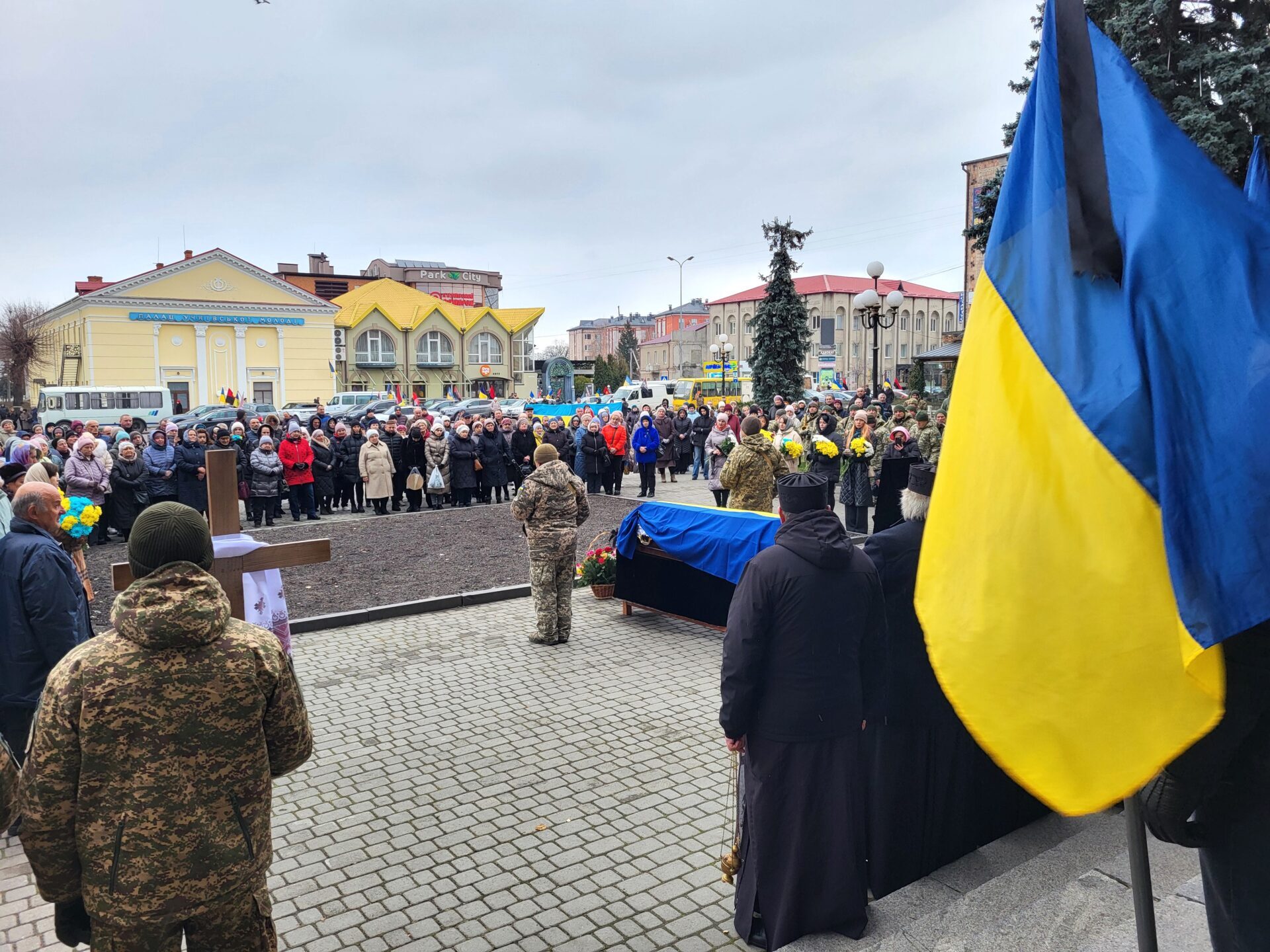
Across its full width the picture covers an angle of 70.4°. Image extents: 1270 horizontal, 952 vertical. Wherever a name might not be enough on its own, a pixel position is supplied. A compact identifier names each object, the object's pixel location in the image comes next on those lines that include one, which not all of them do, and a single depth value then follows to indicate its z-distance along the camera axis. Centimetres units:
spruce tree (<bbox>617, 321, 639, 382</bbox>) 10644
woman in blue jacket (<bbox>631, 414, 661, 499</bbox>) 1964
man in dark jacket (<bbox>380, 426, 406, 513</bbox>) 1856
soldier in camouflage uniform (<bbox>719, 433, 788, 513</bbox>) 1117
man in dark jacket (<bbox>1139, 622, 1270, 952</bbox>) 187
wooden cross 489
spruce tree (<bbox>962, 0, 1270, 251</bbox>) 1312
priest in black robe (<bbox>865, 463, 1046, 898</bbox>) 411
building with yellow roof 6119
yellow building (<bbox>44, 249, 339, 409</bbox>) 5003
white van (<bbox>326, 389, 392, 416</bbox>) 4522
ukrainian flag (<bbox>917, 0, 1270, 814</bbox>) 164
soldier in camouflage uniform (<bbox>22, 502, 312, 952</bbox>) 270
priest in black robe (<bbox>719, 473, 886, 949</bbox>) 373
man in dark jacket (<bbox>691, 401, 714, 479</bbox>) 2381
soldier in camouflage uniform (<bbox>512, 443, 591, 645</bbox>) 878
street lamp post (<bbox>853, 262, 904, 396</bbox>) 1933
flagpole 219
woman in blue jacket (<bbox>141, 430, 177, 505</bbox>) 1541
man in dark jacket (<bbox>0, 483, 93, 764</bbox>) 474
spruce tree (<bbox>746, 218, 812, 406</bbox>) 3647
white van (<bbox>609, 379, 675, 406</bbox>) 4200
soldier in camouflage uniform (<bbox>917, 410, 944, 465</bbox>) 1311
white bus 3459
